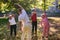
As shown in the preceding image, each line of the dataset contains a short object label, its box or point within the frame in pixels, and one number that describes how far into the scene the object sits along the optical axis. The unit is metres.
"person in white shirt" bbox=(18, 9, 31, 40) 4.77
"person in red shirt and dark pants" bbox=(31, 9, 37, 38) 6.57
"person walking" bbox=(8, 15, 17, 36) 5.99
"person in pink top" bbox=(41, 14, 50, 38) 5.59
